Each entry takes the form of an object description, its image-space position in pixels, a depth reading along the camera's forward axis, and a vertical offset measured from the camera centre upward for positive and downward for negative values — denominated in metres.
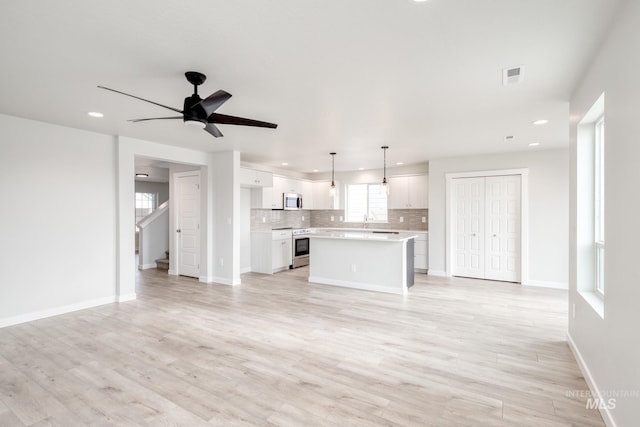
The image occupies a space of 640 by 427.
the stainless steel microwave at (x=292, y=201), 7.78 +0.31
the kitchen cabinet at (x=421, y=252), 7.03 -0.87
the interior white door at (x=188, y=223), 6.52 -0.20
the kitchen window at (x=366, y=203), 8.17 +0.26
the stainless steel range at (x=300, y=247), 7.65 -0.83
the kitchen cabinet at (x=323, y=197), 8.59 +0.46
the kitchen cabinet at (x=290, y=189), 7.55 +0.62
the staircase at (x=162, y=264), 7.45 -1.18
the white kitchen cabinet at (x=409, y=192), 7.36 +0.50
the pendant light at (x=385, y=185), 5.40 +0.48
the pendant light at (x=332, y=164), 5.76 +1.11
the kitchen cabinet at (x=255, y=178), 6.59 +0.76
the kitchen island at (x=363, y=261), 5.30 -0.85
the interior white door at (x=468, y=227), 6.35 -0.28
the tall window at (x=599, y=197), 2.70 +0.13
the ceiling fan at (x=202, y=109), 2.47 +0.84
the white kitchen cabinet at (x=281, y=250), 7.04 -0.84
